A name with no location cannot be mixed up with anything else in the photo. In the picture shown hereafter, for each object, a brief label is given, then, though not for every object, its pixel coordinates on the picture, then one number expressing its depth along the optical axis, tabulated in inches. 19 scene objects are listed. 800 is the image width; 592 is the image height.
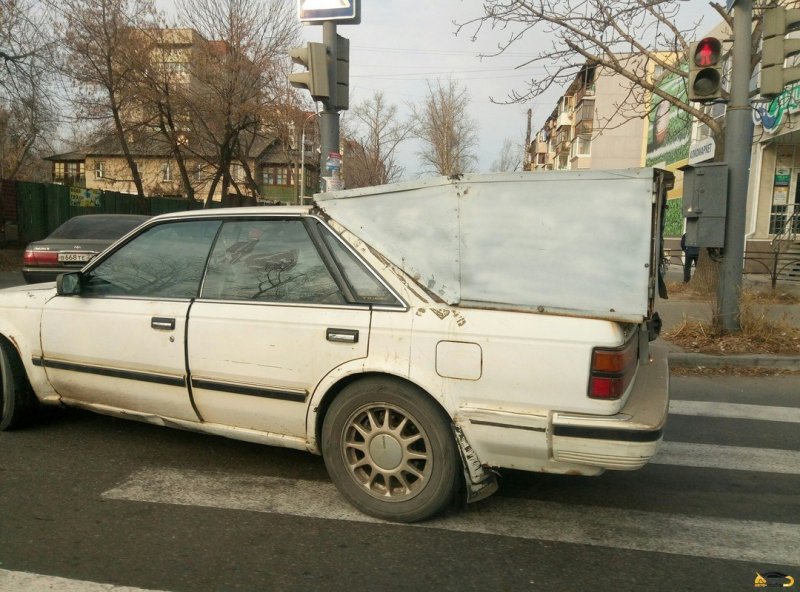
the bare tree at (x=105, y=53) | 951.6
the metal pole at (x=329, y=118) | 331.6
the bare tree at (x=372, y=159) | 2046.0
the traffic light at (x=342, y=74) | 339.6
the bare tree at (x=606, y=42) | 383.6
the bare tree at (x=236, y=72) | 1016.2
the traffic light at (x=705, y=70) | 281.9
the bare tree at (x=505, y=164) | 2260.1
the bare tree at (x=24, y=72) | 764.6
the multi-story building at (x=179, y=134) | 1016.2
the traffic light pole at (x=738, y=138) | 297.7
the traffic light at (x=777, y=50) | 275.7
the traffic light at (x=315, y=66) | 320.2
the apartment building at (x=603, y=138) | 1921.8
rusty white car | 118.1
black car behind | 387.5
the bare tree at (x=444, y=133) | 1612.9
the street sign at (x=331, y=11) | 323.0
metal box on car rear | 121.3
